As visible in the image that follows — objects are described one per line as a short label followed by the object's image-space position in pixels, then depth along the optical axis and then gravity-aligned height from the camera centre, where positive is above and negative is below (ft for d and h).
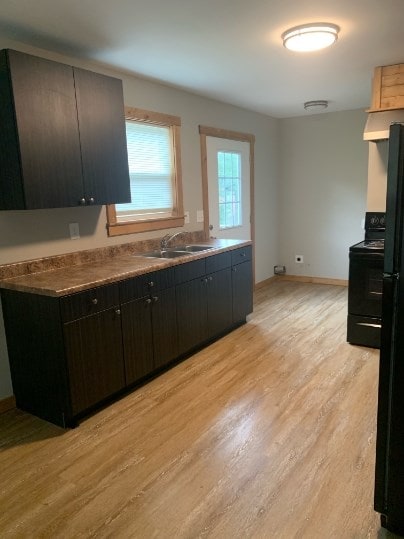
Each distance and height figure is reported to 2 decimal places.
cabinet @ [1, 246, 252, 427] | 7.84 -2.89
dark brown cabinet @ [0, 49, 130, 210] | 7.69 +1.49
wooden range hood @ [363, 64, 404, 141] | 11.24 +2.63
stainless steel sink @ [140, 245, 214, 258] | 12.13 -1.53
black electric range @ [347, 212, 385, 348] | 11.30 -2.83
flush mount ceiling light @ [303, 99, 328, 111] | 15.84 +3.62
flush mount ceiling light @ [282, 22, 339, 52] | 8.34 +3.37
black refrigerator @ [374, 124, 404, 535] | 4.69 -2.12
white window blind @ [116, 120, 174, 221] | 11.90 +0.98
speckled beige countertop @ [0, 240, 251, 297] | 7.79 -1.51
